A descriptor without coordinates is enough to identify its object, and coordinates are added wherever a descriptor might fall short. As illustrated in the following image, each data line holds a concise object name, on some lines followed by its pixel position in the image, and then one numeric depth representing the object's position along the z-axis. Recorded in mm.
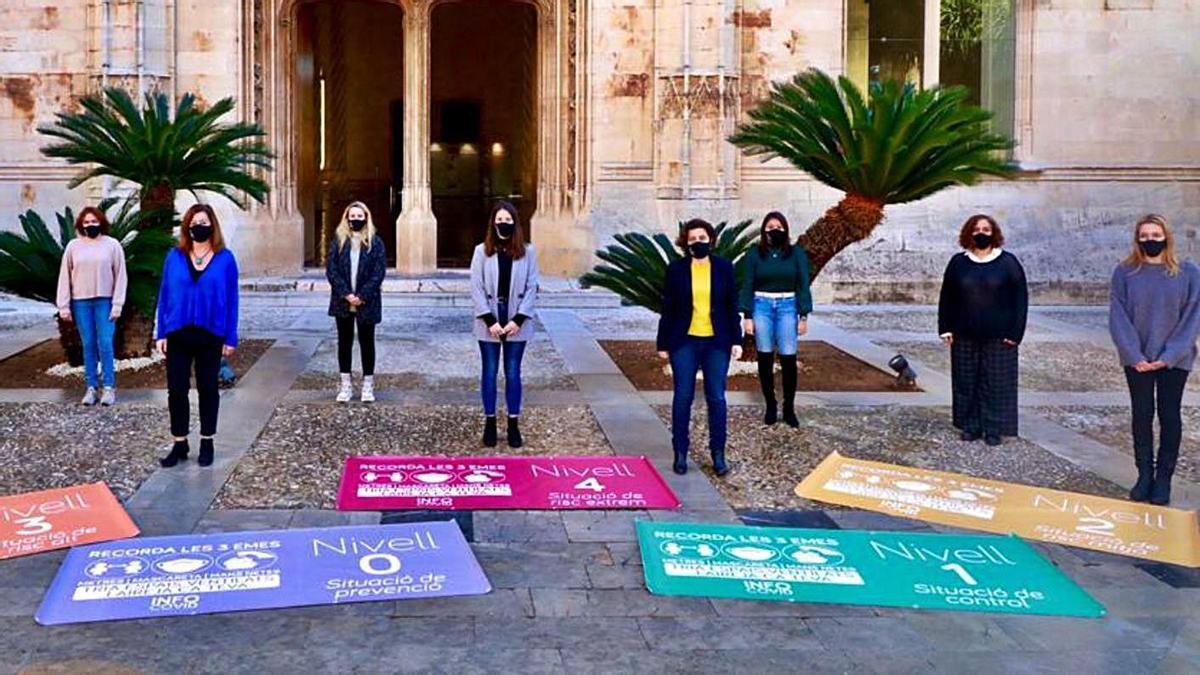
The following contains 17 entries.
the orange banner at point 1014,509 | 6586
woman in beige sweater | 10172
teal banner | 5516
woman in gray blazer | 8750
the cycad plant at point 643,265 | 12219
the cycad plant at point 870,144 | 11805
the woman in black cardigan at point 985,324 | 9188
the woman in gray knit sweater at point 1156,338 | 7480
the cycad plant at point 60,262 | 11750
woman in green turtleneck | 9711
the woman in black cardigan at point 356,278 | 10211
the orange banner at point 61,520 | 6234
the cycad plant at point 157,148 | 12359
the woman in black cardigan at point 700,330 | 8039
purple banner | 5289
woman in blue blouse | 8062
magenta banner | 7168
